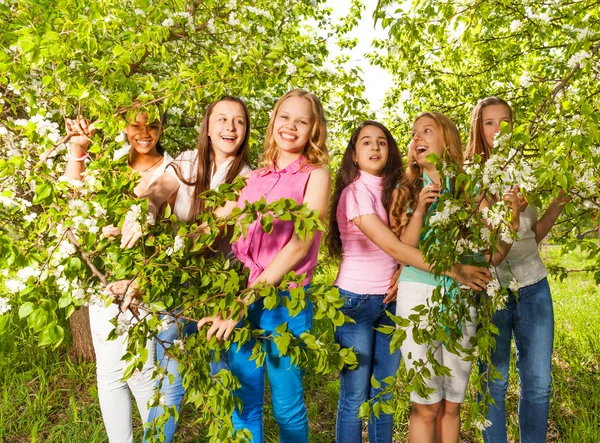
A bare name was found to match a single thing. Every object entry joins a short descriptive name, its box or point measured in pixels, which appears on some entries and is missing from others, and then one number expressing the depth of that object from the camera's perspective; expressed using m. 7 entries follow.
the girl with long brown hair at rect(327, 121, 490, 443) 2.79
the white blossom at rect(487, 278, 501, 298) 1.88
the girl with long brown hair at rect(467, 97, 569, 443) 2.90
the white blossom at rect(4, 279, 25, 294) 1.56
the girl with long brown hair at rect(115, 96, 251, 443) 2.68
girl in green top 2.68
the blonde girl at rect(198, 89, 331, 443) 2.35
